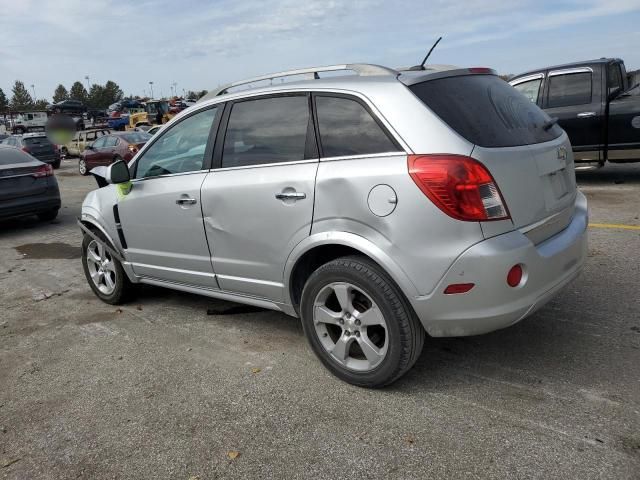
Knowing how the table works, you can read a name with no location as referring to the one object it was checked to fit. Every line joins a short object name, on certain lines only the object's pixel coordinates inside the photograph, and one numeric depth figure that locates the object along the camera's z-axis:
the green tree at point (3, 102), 91.70
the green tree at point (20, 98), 99.25
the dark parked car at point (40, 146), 22.23
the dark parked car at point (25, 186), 8.98
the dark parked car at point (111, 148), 18.22
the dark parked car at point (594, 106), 8.46
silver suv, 2.74
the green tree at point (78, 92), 99.56
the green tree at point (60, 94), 102.31
